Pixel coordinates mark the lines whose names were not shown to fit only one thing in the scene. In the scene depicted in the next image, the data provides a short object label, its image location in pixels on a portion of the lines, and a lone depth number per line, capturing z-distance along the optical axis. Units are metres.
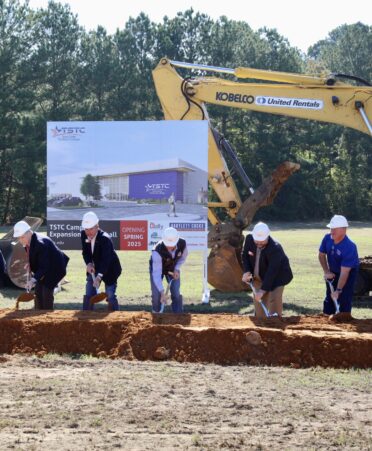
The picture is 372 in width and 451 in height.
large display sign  14.99
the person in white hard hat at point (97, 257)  11.88
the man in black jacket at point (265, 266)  10.97
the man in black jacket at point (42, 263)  11.68
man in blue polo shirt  10.99
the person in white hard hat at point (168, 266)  11.50
